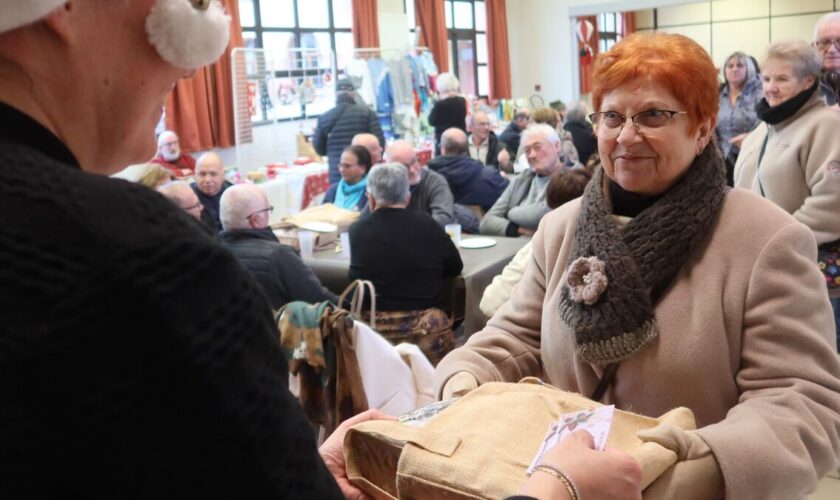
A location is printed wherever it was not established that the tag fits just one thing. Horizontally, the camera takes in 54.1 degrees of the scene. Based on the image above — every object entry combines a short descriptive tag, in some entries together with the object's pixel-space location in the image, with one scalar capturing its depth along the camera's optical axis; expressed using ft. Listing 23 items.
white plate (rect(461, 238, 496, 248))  15.40
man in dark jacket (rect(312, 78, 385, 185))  22.92
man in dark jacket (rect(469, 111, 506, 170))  26.66
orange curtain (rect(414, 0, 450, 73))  42.47
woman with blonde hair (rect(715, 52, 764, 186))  18.10
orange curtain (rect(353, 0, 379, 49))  36.83
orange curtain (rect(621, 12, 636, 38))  62.29
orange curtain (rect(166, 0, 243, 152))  28.60
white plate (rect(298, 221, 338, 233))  15.89
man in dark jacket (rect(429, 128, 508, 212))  19.31
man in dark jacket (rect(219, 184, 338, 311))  12.09
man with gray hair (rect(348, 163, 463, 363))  12.89
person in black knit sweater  1.53
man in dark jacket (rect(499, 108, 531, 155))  29.50
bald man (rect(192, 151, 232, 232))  18.29
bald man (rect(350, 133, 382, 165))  20.38
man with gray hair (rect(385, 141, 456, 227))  17.56
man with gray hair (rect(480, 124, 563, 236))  16.47
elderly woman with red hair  4.54
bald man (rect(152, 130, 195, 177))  22.91
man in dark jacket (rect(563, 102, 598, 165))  21.30
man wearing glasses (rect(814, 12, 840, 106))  12.77
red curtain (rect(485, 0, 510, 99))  49.06
